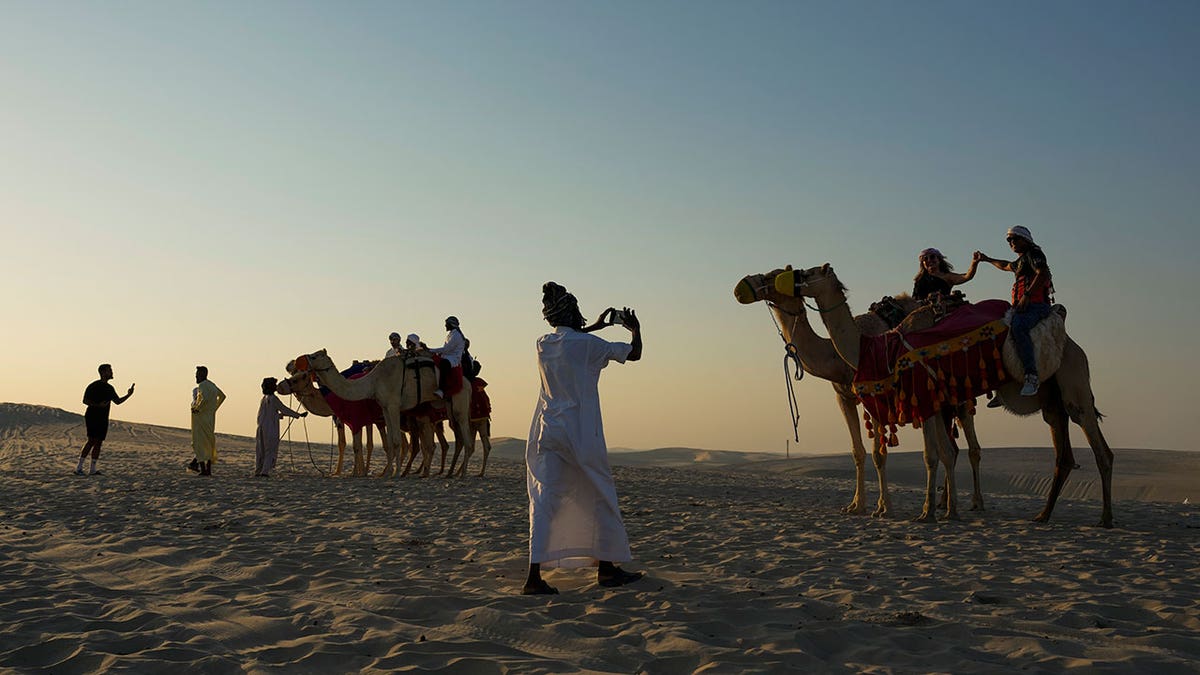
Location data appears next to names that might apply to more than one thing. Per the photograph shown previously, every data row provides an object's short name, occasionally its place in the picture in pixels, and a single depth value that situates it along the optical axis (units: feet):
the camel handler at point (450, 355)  57.76
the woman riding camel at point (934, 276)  36.96
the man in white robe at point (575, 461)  20.52
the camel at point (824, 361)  32.63
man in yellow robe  57.93
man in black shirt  57.16
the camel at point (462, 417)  58.90
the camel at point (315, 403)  57.98
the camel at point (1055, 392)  33.06
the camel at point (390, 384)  56.44
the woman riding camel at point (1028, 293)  32.45
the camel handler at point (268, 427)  60.64
